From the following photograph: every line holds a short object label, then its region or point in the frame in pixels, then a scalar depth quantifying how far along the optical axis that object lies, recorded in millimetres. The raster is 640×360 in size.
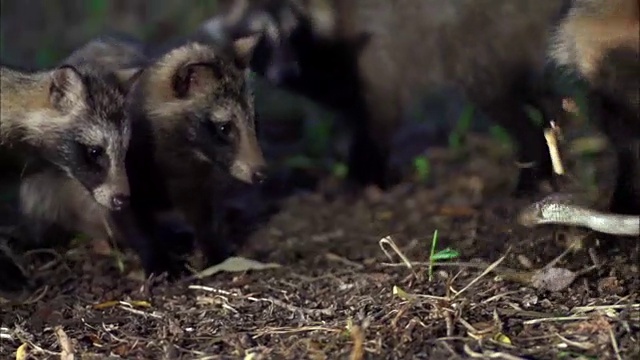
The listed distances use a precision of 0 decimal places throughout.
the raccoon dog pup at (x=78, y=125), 7457
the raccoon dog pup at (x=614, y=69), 5984
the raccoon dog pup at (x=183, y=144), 7762
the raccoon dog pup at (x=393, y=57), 9227
